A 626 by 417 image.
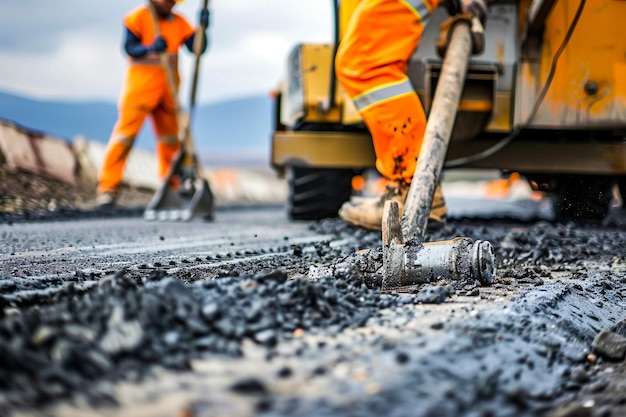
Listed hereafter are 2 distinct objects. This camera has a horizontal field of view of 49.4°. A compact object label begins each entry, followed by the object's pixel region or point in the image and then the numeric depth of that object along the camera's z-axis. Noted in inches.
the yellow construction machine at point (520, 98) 161.8
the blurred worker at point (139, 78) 258.8
